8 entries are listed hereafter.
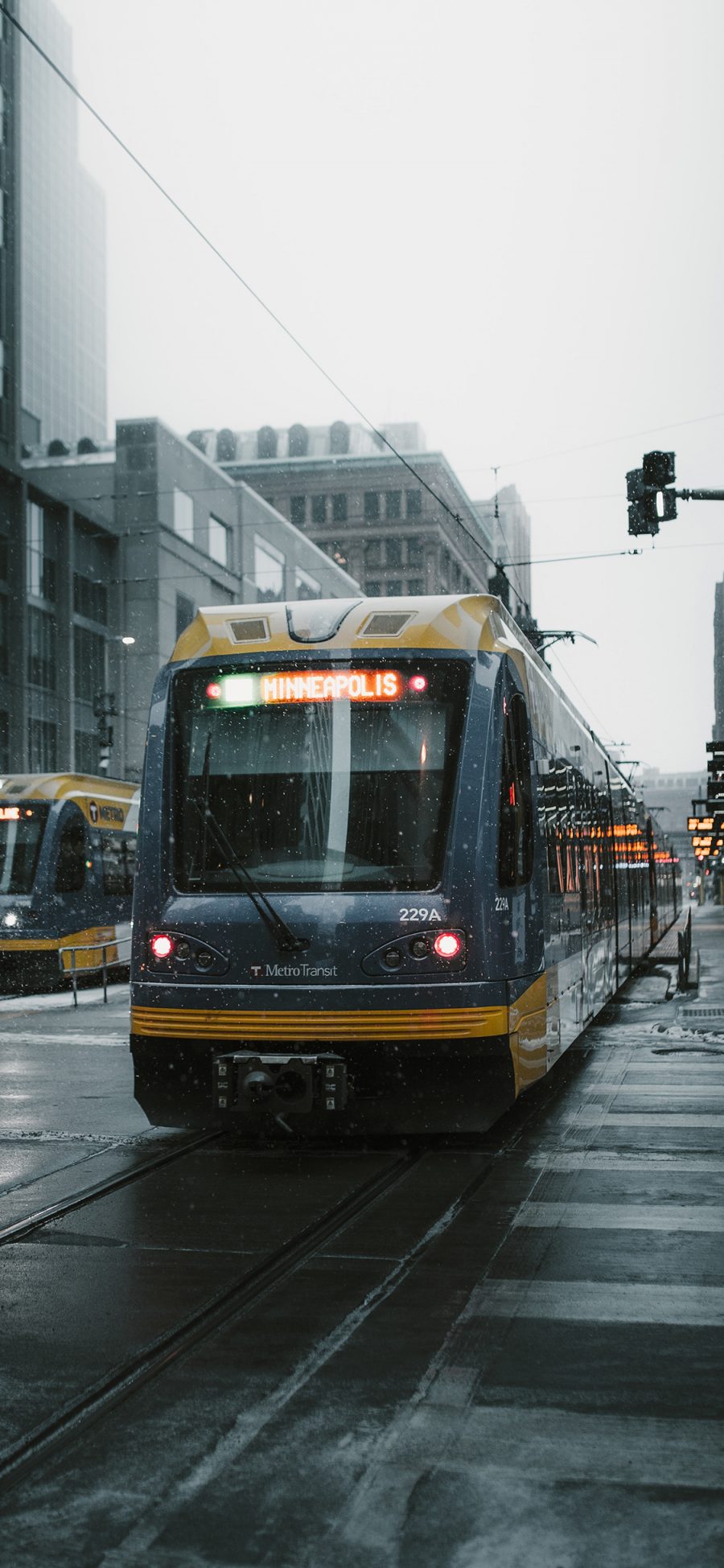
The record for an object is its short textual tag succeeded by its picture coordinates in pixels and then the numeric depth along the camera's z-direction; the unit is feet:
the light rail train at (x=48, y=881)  82.12
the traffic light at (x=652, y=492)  57.16
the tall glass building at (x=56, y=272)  310.45
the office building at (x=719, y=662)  377.09
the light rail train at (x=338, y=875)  28.40
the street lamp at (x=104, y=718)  124.97
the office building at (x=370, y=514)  356.18
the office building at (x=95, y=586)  179.63
